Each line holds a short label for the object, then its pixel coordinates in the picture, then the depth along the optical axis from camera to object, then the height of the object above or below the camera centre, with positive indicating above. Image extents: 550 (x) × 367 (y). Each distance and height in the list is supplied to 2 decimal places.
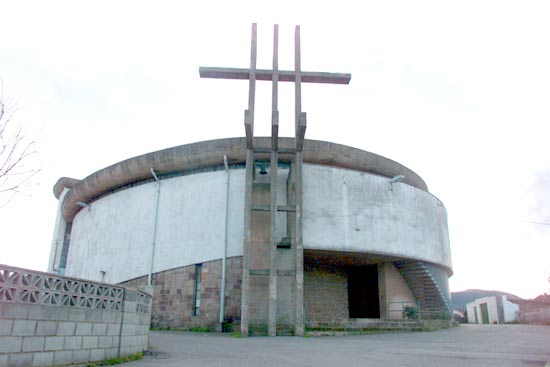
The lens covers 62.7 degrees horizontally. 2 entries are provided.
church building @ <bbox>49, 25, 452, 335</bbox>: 15.88 +3.24
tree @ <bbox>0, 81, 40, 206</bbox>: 6.09 +1.93
